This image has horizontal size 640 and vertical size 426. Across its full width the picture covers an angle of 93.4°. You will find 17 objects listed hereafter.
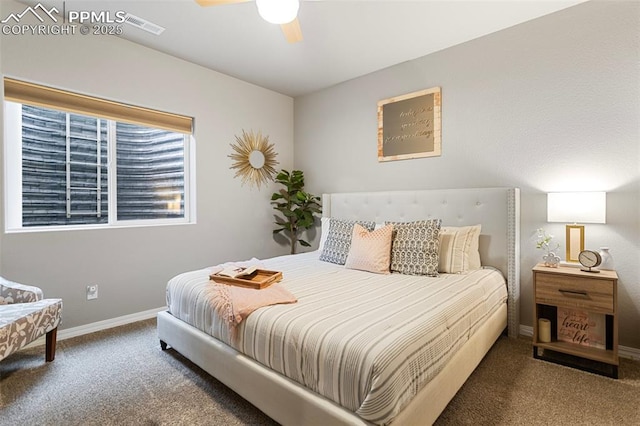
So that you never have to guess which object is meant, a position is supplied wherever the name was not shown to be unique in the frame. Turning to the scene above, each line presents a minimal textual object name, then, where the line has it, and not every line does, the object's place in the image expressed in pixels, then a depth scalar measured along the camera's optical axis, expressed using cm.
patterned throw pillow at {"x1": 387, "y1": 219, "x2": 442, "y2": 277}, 242
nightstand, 202
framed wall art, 320
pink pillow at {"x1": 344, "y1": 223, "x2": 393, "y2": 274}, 252
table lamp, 215
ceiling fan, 168
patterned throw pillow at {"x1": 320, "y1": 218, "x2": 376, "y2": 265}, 288
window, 258
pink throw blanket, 168
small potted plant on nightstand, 237
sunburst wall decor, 392
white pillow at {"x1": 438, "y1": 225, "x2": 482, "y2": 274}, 252
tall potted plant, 421
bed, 124
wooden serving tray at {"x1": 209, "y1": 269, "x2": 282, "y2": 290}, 203
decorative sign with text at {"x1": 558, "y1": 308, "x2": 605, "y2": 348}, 219
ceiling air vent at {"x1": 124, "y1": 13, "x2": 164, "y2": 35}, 259
